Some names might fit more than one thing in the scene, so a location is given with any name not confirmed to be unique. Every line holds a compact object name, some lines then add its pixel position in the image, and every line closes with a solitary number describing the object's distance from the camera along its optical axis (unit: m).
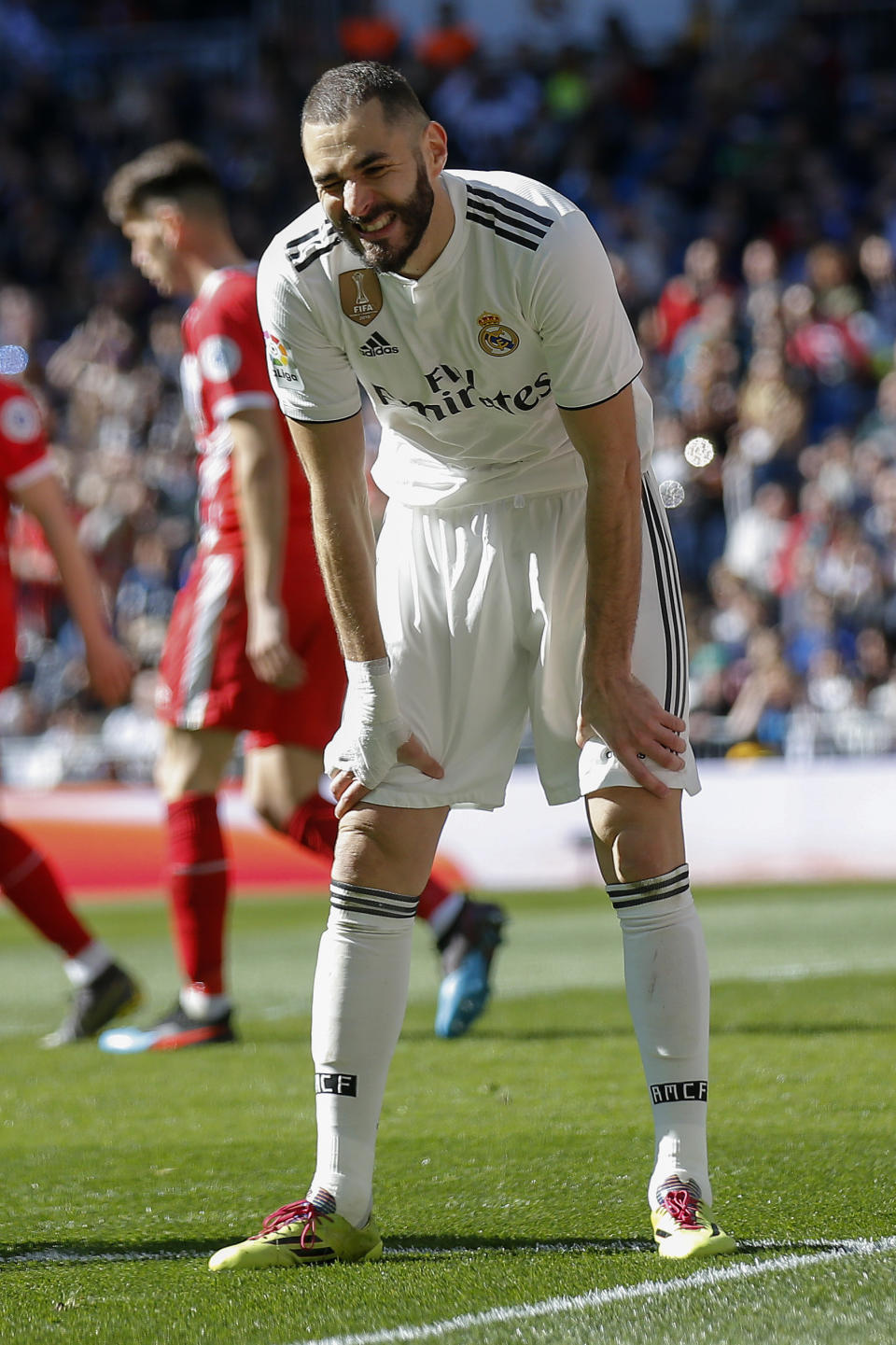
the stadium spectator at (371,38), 39.25
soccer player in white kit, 6.44
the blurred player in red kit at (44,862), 12.50
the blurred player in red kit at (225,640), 11.49
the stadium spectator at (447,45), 37.69
